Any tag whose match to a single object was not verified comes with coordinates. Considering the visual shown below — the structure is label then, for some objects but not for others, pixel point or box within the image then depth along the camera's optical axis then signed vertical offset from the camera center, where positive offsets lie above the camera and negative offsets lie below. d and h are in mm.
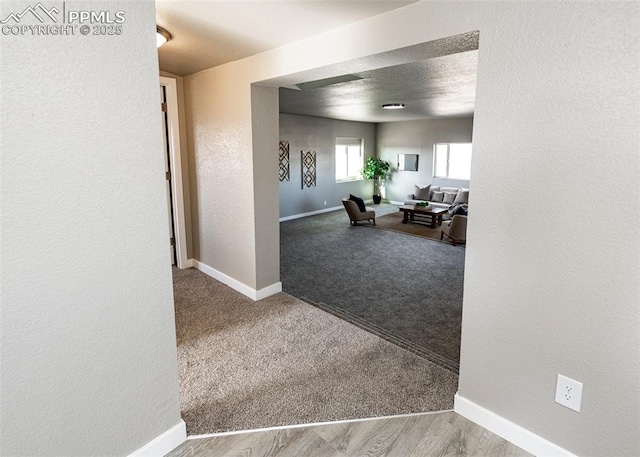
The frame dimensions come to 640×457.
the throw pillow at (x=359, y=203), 8109 -878
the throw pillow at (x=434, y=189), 9958 -720
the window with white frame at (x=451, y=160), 9922 +34
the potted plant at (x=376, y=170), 10961 -241
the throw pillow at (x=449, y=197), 9568 -884
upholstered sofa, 9243 -867
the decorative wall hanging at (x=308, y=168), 9094 -148
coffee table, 8125 -1088
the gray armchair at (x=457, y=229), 6387 -1129
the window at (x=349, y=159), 10492 +76
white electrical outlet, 1771 -1071
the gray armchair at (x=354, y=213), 7945 -1055
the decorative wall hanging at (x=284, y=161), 8445 +21
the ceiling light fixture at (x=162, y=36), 2627 +888
